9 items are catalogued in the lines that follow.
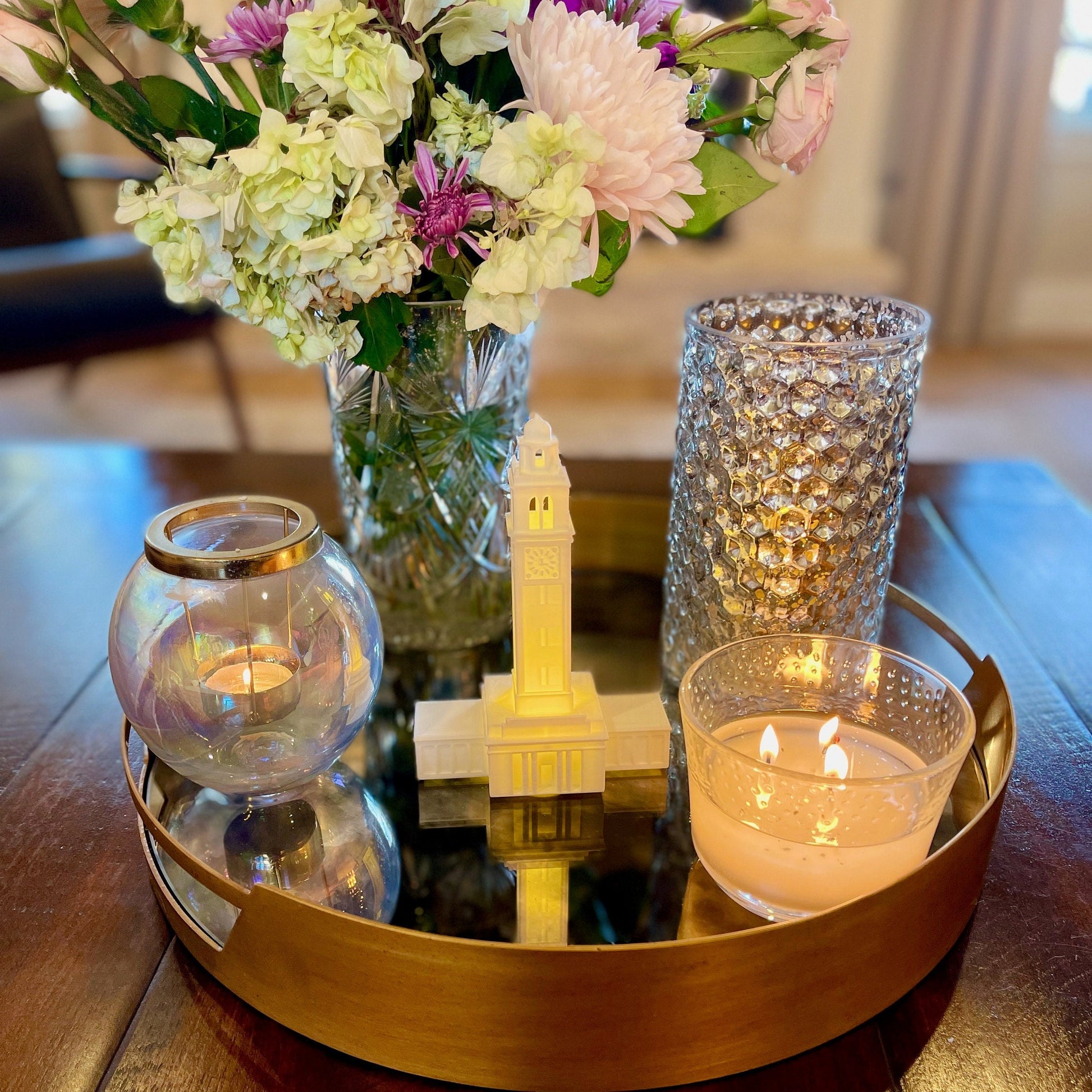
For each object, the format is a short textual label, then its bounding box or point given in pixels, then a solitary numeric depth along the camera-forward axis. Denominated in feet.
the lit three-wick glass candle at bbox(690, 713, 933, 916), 1.30
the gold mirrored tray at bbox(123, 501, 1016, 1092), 1.21
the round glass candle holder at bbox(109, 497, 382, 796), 1.57
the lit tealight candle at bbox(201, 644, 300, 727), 1.59
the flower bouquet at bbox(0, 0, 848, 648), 1.37
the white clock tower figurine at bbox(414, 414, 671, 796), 1.58
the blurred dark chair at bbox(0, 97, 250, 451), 5.44
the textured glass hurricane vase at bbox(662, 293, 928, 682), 1.70
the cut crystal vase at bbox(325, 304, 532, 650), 1.97
